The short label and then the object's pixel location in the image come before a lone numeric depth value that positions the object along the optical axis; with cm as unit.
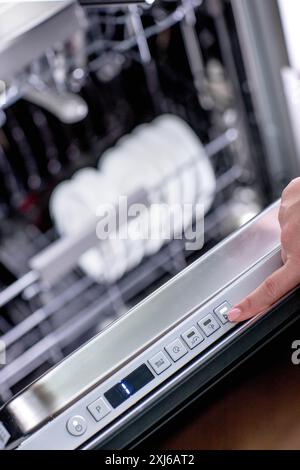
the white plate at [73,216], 172
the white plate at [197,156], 174
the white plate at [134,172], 174
